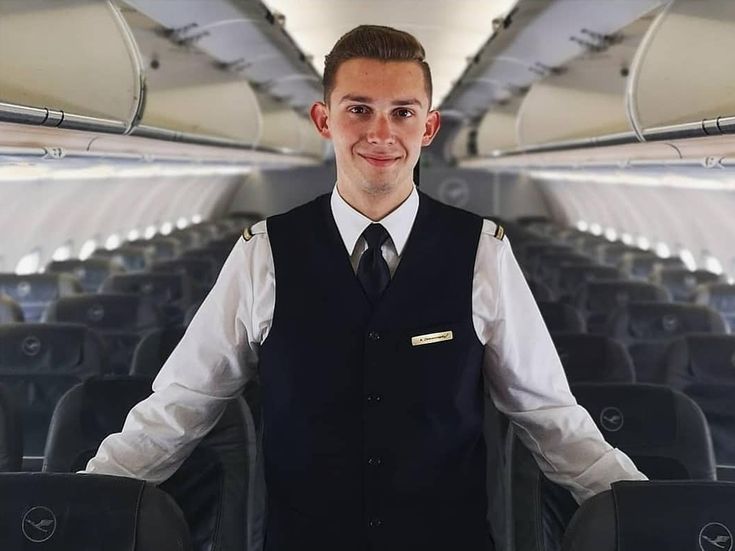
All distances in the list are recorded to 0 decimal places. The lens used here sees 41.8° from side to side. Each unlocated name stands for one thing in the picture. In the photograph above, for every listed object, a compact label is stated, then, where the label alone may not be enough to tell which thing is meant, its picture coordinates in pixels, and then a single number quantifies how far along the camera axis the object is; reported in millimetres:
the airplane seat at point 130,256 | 11508
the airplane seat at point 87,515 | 2023
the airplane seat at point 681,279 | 9117
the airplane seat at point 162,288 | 7625
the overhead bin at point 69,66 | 3615
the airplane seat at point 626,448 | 2730
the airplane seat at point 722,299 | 7559
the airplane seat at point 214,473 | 2723
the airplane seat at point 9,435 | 3188
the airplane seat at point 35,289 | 7426
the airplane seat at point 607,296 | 7566
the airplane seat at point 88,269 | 9359
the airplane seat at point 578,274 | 9086
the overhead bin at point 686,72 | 4086
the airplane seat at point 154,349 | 4734
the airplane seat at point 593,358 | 4629
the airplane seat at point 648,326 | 6039
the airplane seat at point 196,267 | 9477
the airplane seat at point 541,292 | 7781
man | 2176
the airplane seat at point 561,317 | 6031
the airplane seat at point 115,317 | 6180
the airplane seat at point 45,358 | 4801
